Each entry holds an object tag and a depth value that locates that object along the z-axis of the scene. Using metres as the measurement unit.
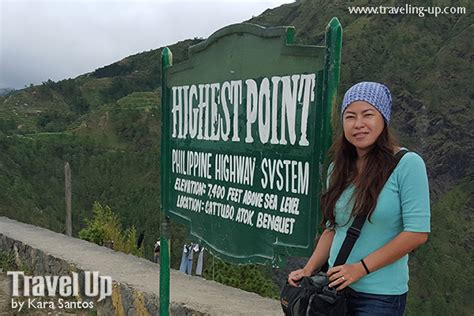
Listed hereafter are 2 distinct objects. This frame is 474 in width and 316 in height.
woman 1.42
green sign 1.68
